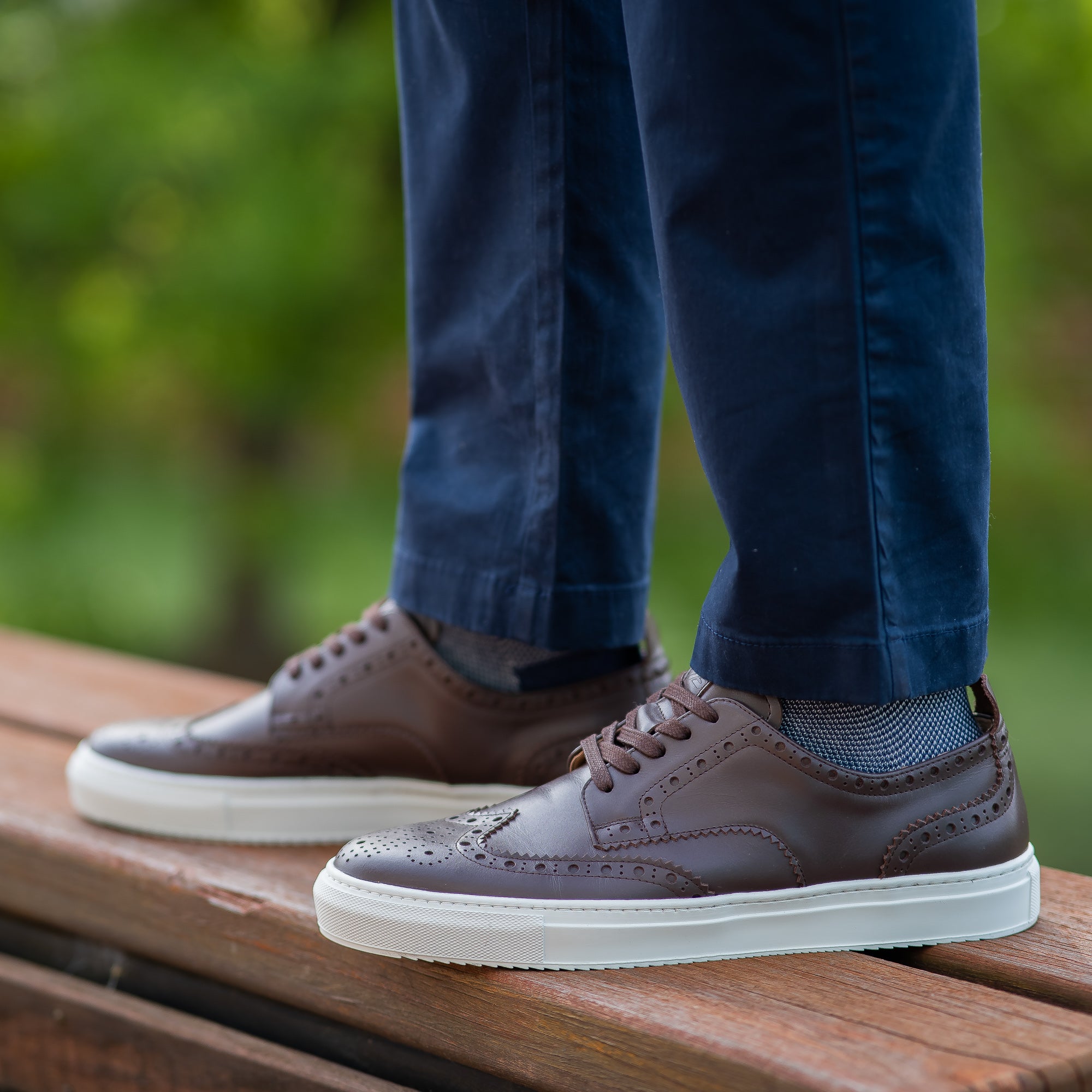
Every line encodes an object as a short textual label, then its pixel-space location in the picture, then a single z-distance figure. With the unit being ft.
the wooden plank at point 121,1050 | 5.78
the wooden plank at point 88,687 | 6.73
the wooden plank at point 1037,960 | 5.51
